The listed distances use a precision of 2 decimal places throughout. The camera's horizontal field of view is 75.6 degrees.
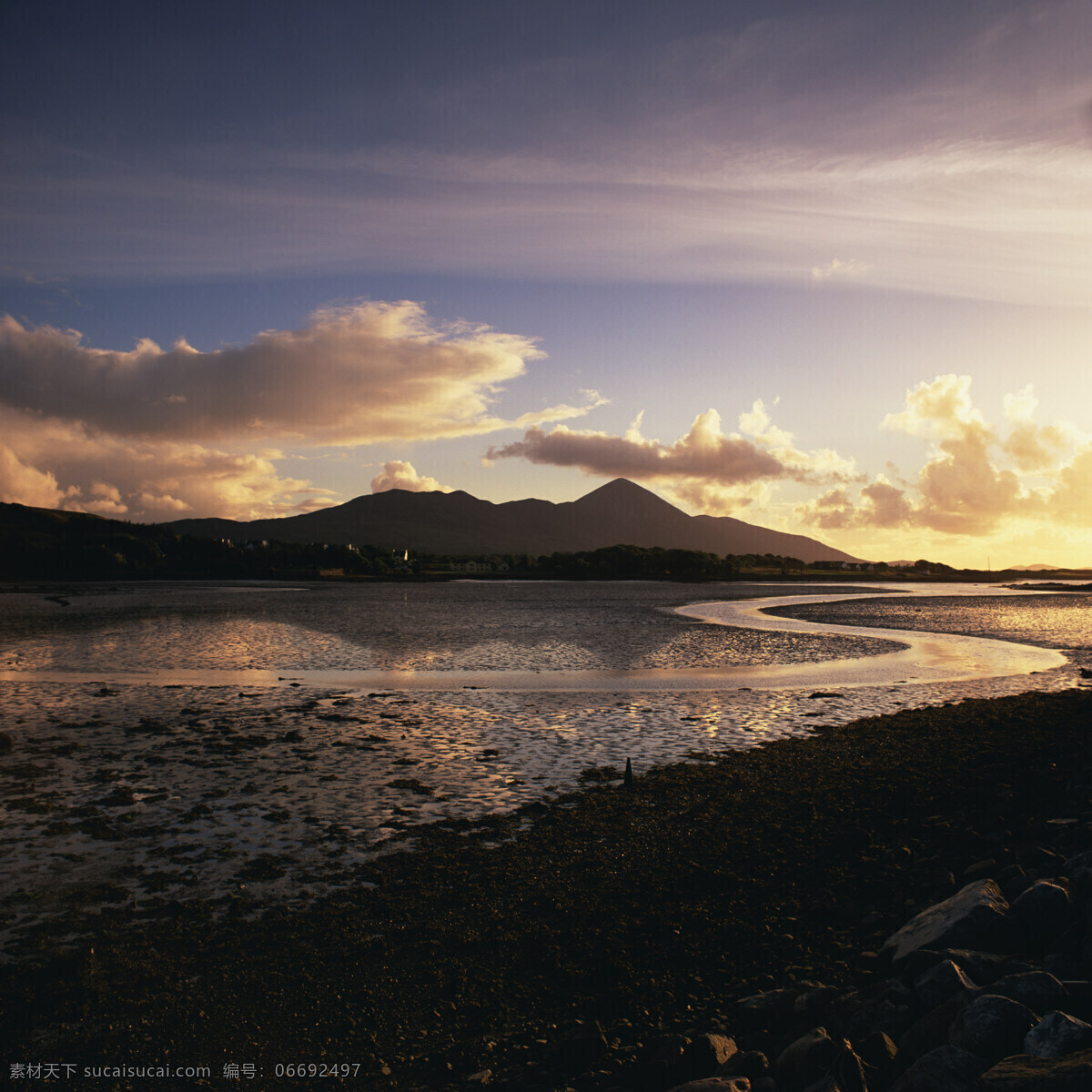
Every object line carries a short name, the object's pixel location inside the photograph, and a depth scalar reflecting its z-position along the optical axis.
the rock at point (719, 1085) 4.83
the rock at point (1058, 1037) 4.63
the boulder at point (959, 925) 6.51
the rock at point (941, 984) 5.59
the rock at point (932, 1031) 5.12
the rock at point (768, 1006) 6.03
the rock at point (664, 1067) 5.32
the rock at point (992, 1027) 4.84
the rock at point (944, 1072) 4.52
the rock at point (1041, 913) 6.45
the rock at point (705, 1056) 5.37
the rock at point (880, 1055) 5.02
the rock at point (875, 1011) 5.52
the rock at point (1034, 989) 5.24
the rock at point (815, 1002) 5.91
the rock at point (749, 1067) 5.18
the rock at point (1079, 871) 6.94
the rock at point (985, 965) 5.92
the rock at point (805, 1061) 5.02
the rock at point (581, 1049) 5.71
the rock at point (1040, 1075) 4.21
